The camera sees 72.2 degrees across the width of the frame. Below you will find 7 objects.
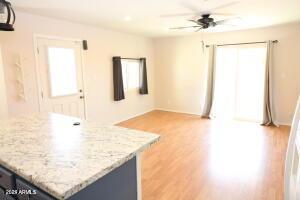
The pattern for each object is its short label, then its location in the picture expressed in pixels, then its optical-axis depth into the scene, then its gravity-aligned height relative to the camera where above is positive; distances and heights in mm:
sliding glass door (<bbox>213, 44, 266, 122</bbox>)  5164 -208
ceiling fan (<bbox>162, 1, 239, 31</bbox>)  3342 +1029
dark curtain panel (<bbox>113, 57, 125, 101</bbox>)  5031 -1
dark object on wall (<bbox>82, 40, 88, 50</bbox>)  4277 +721
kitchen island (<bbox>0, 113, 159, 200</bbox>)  1012 -464
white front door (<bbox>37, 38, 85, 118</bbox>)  3652 +57
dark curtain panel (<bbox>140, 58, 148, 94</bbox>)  5992 -27
